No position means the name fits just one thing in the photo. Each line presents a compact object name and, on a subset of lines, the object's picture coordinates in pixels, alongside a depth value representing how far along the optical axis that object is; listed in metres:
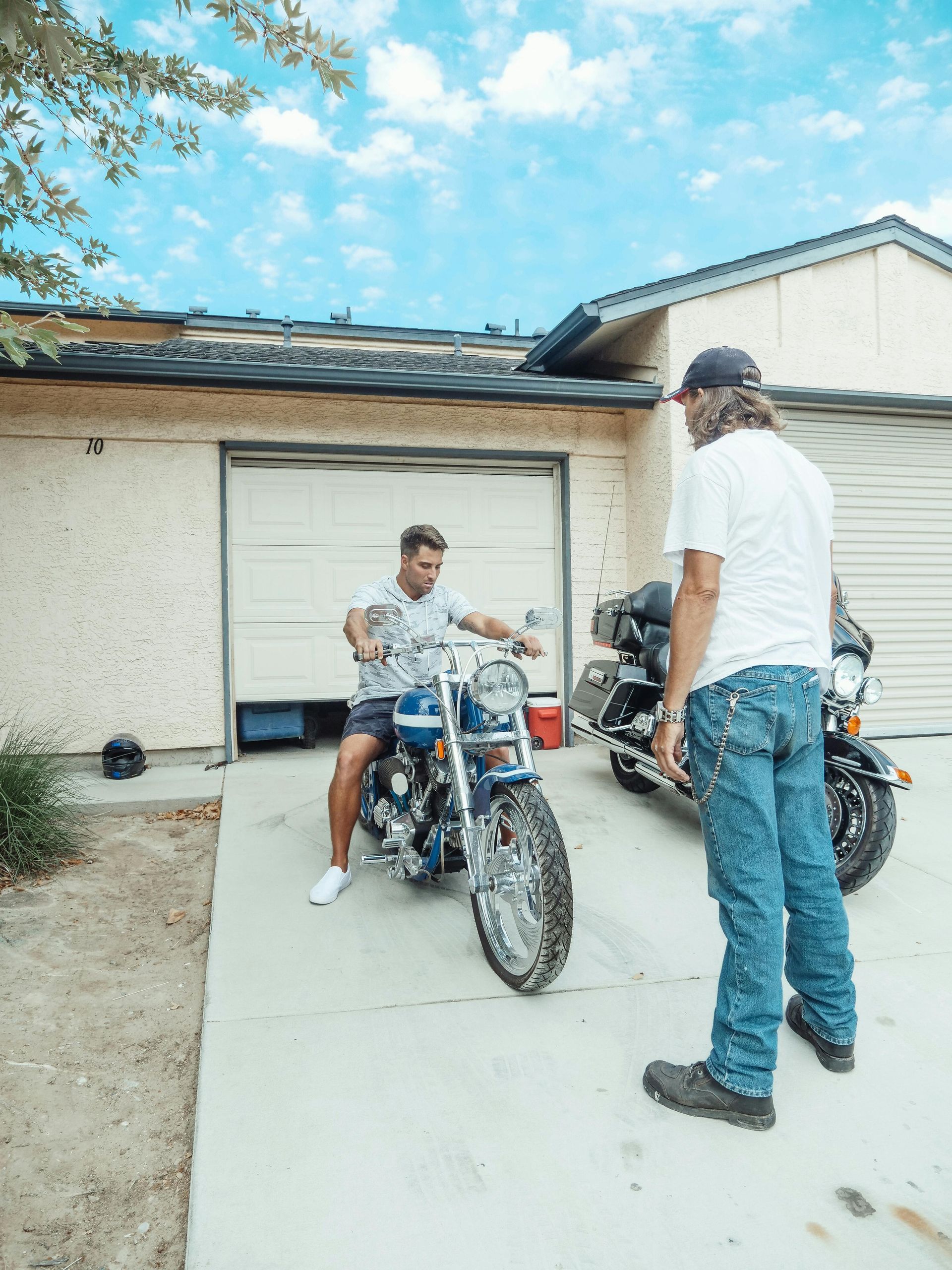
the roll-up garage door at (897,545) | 6.25
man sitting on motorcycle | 3.40
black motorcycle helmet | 5.35
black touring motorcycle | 3.16
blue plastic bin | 6.08
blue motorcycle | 2.44
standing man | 1.93
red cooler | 5.66
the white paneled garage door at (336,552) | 5.95
